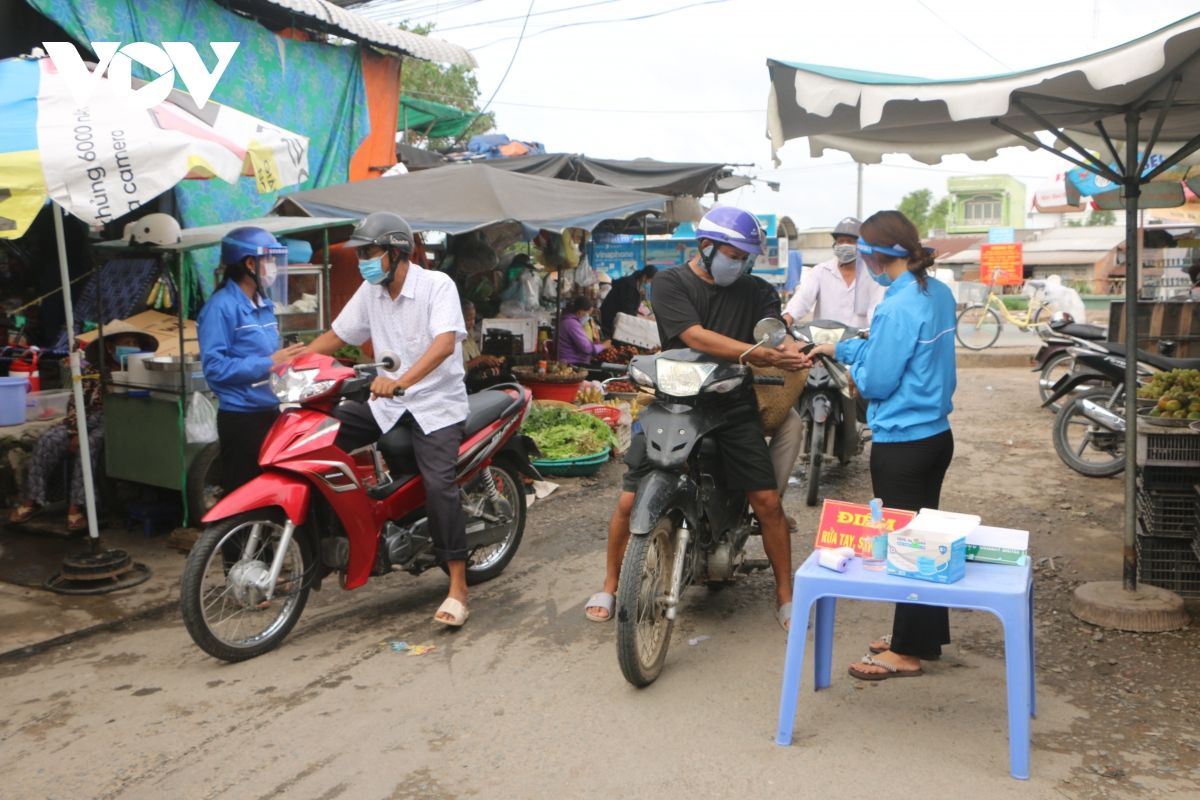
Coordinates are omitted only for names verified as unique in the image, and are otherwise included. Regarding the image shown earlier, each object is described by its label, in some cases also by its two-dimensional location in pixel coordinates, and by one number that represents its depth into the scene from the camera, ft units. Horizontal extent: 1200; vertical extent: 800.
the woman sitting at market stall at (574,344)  39.29
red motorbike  14.74
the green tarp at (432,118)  44.04
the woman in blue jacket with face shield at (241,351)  17.83
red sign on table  12.07
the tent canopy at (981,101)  12.84
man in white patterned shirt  15.98
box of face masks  11.02
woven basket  16.75
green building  256.93
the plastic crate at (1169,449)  16.96
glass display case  24.26
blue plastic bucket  20.35
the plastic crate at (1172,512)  16.98
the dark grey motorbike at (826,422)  24.41
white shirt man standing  26.73
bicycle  71.20
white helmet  20.74
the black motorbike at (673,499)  13.23
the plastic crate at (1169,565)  17.07
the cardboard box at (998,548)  11.78
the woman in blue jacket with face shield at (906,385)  13.21
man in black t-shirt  14.76
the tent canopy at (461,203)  25.63
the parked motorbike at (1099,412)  26.02
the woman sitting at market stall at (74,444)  21.52
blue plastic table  10.77
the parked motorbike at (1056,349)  30.66
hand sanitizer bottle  11.68
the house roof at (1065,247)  153.69
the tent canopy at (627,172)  39.06
